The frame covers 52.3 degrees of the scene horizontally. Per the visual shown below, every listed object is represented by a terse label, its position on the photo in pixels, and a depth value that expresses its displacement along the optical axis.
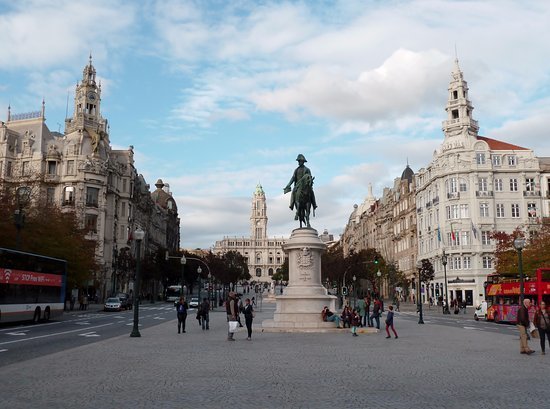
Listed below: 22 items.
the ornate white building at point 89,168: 83.69
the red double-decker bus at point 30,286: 31.41
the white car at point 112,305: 58.25
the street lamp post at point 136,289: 26.17
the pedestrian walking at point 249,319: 23.98
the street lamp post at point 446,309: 60.17
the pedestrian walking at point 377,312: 31.40
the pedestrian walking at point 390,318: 24.71
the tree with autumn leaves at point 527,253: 50.51
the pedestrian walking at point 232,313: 23.72
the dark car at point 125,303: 64.24
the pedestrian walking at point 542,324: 17.94
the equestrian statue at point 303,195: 33.34
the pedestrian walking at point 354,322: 26.58
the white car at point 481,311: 48.47
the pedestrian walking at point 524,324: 17.98
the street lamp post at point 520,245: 27.31
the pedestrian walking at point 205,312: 31.83
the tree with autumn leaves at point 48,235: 44.69
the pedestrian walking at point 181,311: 28.88
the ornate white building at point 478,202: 75.88
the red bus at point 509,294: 36.38
